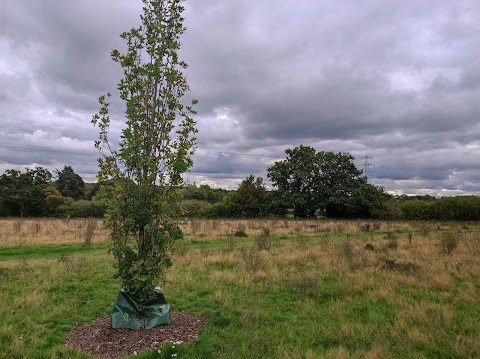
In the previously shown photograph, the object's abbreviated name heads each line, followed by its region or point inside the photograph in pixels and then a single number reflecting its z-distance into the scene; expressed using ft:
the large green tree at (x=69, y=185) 196.13
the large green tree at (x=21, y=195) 135.33
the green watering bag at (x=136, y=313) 17.76
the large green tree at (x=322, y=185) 133.28
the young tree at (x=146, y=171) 17.70
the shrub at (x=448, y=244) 41.88
